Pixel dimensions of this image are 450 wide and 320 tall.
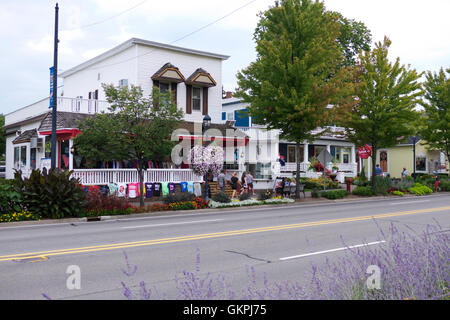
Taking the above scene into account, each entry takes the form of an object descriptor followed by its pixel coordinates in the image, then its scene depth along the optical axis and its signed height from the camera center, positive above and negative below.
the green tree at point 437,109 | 35.81 +4.94
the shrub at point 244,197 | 22.23 -1.55
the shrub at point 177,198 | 19.78 -1.41
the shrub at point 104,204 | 16.91 -1.48
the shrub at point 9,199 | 15.20 -1.11
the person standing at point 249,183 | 27.20 -1.00
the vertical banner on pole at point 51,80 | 25.31 +5.41
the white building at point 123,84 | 23.34 +5.00
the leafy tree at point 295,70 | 22.69 +5.33
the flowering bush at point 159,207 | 18.72 -1.75
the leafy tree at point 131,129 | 17.77 +1.63
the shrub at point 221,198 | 21.06 -1.51
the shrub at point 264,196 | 22.98 -1.56
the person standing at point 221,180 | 25.03 -0.74
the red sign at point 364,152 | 29.53 +1.05
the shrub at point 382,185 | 28.95 -1.24
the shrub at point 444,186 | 33.84 -1.54
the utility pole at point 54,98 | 17.39 +2.85
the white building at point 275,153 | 33.23 +1.32
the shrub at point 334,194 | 25.66 -1.64
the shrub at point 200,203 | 20.20 -1.70
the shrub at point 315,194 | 25.87 -1.63
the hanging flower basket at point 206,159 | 21.52 +0.43
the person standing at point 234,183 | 25.75 -0.95
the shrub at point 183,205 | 19.30 -1.73
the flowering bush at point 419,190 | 29.86 -1.64
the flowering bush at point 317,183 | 33.12 -1.24
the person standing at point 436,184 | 33.12 -1.36
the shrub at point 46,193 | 15.62 -0.90
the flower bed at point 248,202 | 20.50 -1.79
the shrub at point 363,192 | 28.20 -1.66
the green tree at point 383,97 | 27.27 +4.48
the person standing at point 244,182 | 26.05 -0.90
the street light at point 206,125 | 20.80 +2.08
